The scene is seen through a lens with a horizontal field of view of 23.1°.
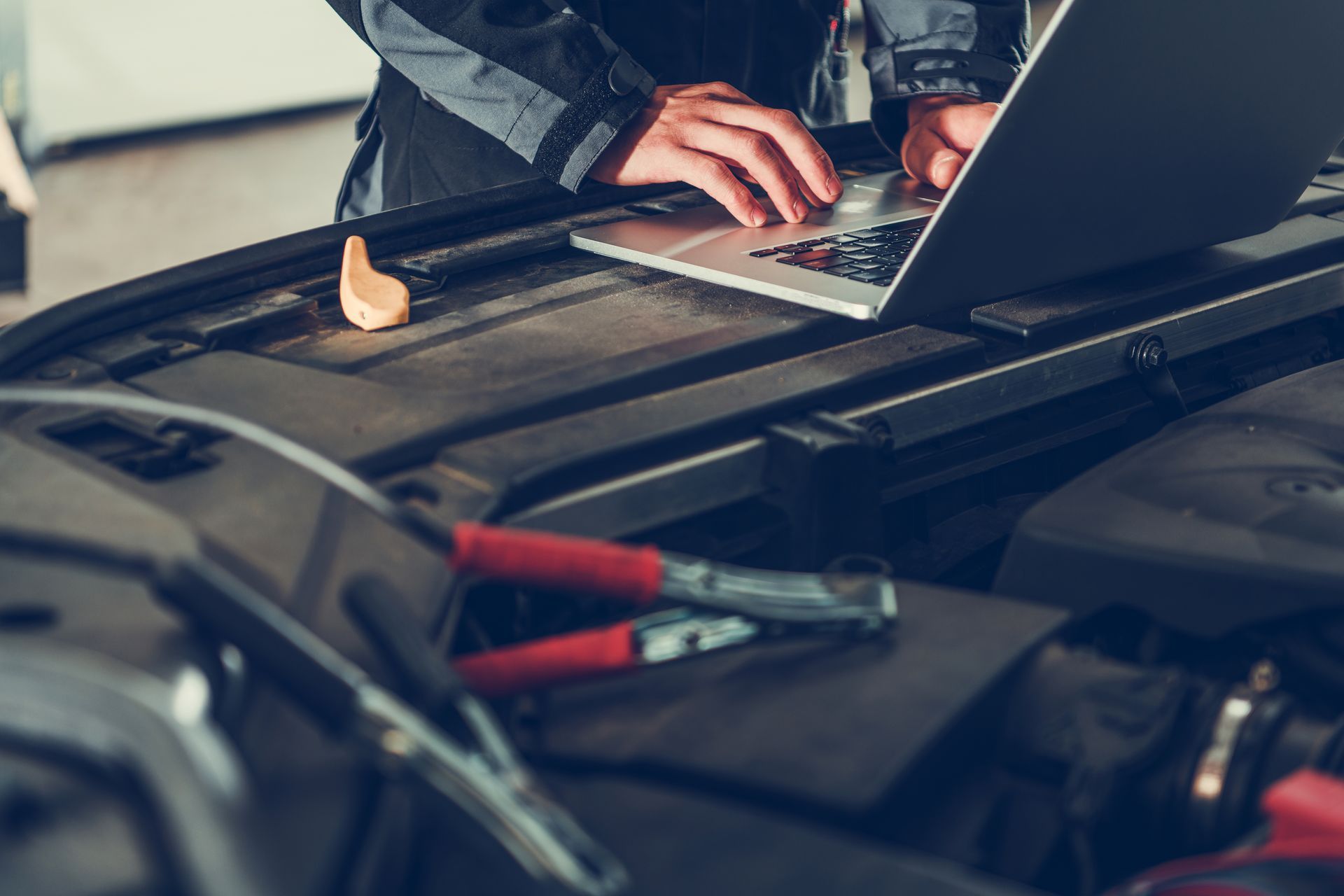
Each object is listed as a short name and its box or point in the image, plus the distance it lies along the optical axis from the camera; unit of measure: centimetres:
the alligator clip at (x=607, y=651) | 154
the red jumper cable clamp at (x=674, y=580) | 152
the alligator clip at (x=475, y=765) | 142
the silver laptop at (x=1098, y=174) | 177
